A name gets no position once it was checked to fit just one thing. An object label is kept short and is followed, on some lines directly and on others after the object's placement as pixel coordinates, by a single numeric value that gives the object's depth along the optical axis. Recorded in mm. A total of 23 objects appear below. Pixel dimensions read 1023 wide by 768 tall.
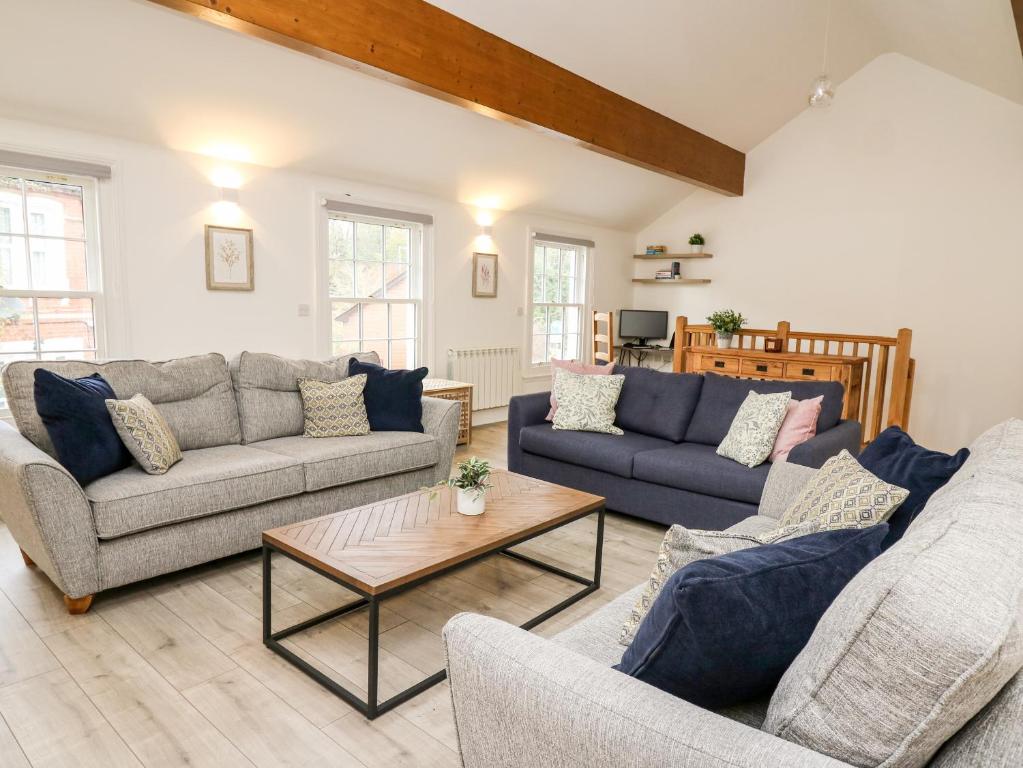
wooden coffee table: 2080
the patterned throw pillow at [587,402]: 4094
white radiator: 6207
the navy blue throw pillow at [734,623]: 1025
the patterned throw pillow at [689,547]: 1351
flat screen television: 7836
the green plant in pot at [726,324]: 5934
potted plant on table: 2600
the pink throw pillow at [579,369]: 4379
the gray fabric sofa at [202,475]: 2510
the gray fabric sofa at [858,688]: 827
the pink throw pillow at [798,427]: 3410
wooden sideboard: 4746
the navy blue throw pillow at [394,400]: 3906
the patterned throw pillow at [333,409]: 3736
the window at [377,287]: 5375
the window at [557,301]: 7133
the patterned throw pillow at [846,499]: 1726
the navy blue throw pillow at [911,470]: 1862
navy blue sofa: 3385
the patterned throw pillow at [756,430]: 3400
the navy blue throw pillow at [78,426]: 2682
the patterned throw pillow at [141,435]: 2855
